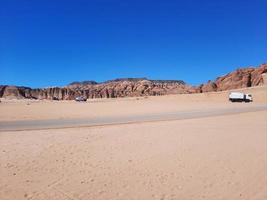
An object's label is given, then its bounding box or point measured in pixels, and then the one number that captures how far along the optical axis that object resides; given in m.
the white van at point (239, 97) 34.76
